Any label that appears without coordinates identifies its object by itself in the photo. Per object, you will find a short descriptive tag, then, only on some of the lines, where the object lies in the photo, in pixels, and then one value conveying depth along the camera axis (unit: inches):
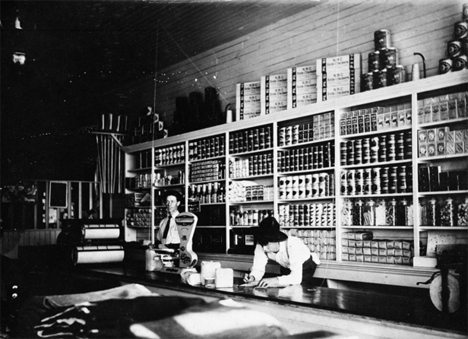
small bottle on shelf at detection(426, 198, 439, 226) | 163.9
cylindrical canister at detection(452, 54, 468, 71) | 159.9
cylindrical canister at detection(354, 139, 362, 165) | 187.2
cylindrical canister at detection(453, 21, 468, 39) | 161.5
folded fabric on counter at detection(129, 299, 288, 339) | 93.4
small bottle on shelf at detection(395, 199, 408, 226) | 173.8
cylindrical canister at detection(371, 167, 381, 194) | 181.0
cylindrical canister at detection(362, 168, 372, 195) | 183.4
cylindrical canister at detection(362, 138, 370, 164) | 184.5
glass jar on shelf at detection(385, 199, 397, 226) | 177.2
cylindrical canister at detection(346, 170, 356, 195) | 189.0
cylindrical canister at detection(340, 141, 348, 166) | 191.8
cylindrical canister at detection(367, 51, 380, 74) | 186.7
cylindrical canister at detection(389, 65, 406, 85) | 177.6
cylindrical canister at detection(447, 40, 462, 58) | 162.2
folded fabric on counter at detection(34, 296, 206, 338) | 95.8
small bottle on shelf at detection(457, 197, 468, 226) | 156.5
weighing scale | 171.6
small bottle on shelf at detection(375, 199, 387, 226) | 179.9
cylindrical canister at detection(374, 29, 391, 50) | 187.0
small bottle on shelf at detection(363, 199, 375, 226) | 183.0
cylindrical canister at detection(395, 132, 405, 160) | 174.2
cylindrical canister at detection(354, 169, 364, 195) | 186.2
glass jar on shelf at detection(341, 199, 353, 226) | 190.9
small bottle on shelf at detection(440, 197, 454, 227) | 160.4
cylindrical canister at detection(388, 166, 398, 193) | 175.8
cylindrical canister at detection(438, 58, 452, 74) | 163.2
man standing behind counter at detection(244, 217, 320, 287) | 142.1
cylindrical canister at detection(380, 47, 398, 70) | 183.5
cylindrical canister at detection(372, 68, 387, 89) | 181.3
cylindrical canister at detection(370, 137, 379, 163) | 181.8
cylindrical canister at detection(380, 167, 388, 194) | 178.4
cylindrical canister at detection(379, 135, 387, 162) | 179.2
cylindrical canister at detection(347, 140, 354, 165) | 189.5
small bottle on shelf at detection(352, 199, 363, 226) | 186.9
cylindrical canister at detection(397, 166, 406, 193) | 173.3
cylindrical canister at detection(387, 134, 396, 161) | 176.9
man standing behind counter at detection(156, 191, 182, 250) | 214.5
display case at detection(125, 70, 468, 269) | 163.9
